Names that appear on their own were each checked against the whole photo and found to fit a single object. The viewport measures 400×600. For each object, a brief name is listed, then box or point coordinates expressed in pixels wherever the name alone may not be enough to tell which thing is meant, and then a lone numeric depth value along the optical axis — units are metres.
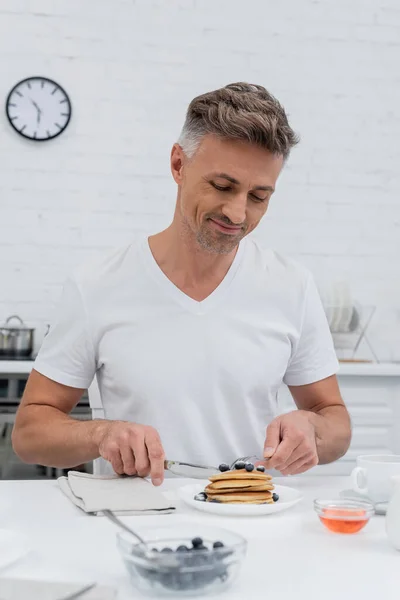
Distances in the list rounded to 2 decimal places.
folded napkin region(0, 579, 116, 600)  0.88
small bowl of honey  1.24
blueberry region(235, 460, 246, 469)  1.44
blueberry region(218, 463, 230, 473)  1.51
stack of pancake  1.38
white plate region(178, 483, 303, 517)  1.33
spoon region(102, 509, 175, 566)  0.92
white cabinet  3.46
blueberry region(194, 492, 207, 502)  1.40
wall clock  3.87
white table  0.98
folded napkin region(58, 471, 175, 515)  1.33
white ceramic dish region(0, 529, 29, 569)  1.03
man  1.76
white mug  1.38
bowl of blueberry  0.92
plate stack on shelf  3.81
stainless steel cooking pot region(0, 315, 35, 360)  3.46
